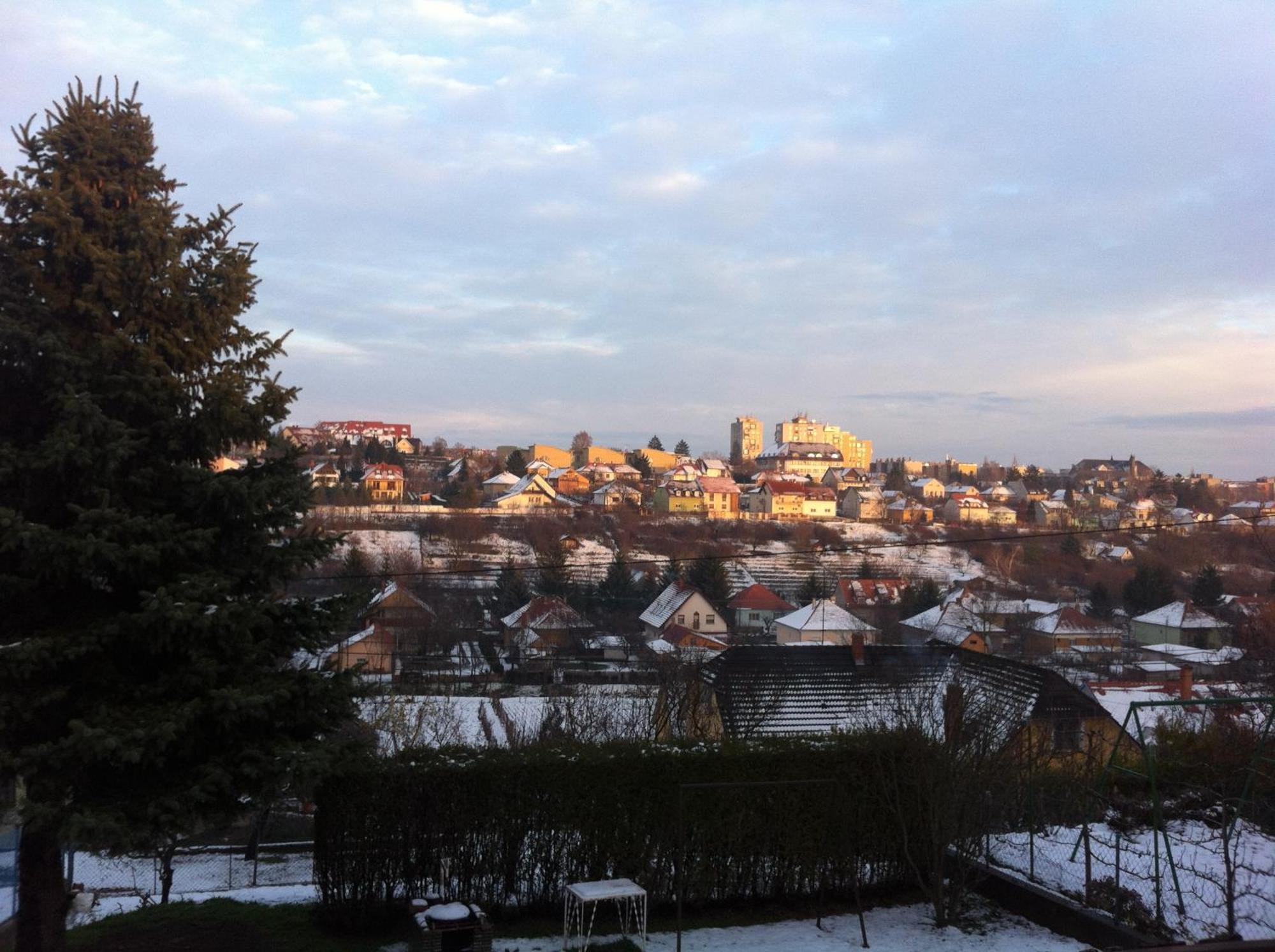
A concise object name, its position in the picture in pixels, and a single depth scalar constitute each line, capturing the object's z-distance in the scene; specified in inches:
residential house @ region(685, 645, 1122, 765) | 622.8
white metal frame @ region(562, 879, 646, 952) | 262.5
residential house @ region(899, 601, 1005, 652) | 1291.8
